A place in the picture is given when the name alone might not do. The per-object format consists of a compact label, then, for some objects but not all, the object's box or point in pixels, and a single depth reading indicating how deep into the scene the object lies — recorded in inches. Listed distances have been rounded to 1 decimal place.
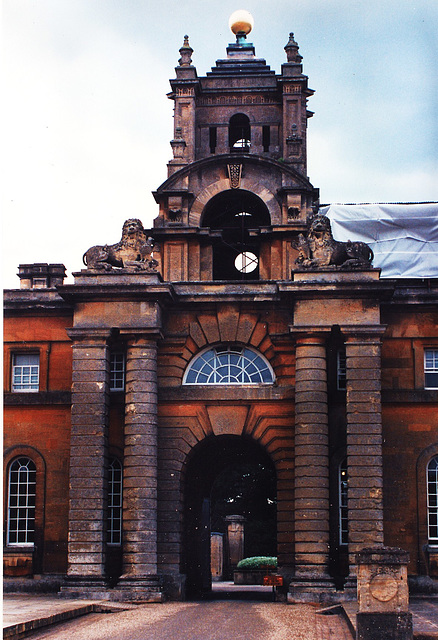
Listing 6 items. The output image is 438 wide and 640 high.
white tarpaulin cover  1277.1
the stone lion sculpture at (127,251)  1124.5
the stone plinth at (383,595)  693.9
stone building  1055.6
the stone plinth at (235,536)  2052.2
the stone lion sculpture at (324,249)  1114.1
